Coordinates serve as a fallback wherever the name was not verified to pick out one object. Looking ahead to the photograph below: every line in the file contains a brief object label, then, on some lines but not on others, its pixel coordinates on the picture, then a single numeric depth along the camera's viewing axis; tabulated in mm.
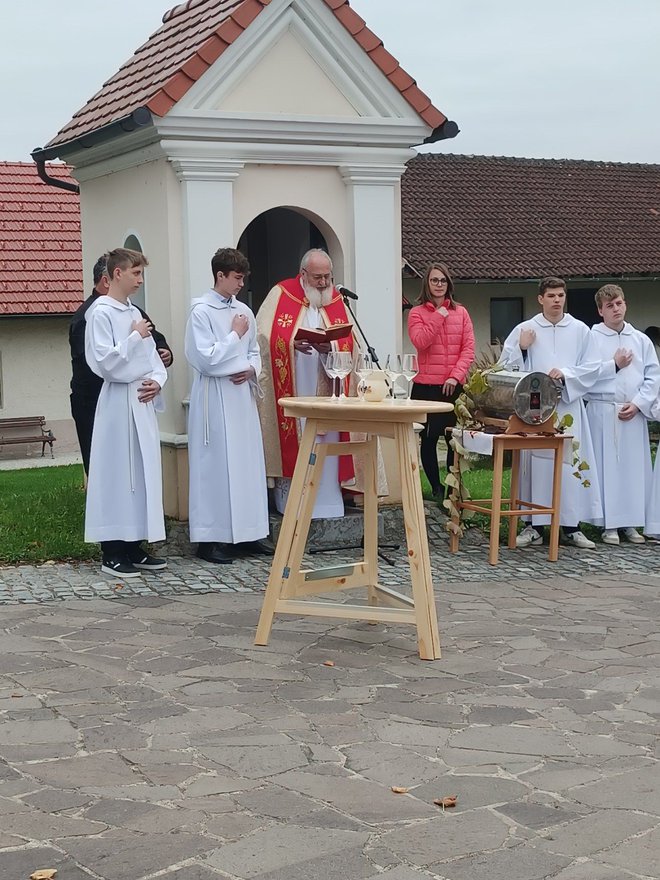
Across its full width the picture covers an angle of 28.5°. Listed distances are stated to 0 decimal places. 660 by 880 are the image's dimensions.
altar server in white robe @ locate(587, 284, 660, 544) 10125
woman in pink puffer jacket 10695
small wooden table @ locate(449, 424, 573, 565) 9117
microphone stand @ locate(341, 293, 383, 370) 7813
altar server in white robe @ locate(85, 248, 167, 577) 8500
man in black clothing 9117
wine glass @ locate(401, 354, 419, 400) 7148
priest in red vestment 9367
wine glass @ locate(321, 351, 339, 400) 7047
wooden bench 24828
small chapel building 9398
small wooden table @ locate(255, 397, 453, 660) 6461
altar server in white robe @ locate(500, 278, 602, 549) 9875
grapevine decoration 9414
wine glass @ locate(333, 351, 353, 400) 7020
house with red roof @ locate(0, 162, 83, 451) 25609
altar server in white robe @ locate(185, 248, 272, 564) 8953
